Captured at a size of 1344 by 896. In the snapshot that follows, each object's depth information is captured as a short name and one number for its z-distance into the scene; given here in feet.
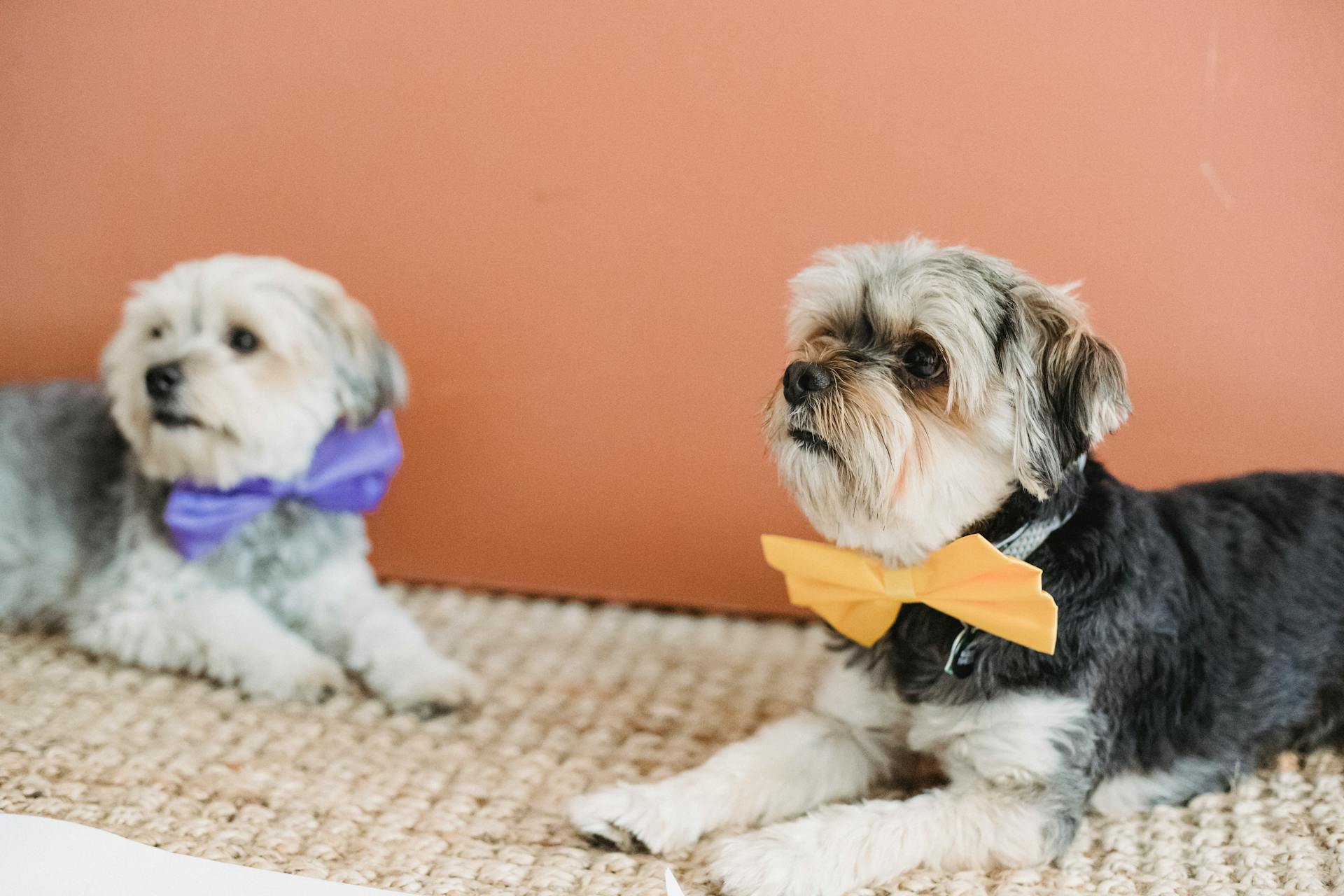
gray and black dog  2.75
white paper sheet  2.63
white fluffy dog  3.31
